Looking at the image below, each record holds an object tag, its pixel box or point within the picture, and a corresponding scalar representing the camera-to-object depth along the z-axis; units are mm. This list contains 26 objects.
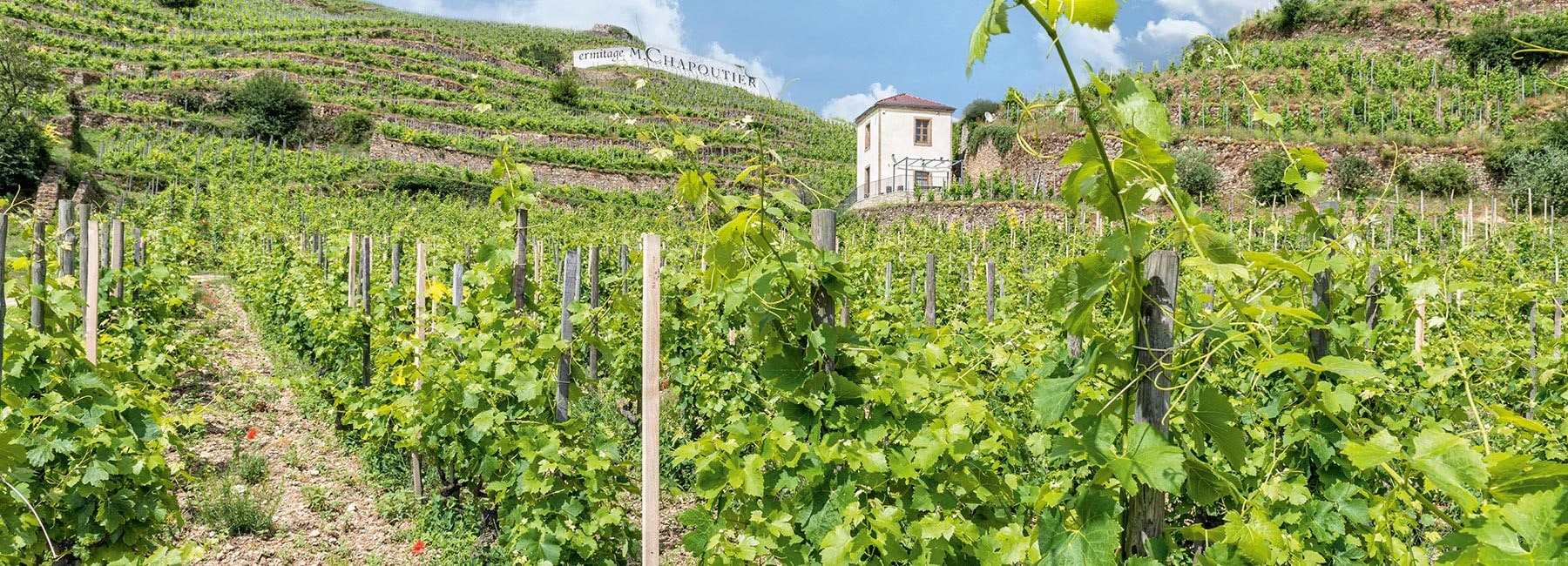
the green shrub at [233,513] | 4301
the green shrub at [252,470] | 5059
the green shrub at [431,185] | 25750
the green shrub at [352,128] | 32000
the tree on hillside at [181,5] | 46219
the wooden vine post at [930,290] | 7199
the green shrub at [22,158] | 18844
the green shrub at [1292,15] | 28516
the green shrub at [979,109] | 34162
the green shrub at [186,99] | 30875
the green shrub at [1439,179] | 19375
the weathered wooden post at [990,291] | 7055
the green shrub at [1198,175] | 20500
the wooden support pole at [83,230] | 4953
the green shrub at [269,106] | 30344
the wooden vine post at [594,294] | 6753
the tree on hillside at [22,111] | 19031
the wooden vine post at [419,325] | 4738
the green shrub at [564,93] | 42500
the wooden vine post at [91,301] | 4461
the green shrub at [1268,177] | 19422
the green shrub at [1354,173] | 20000
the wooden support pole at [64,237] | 4602
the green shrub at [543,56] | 52250
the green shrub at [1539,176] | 18000
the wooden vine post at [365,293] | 6180
